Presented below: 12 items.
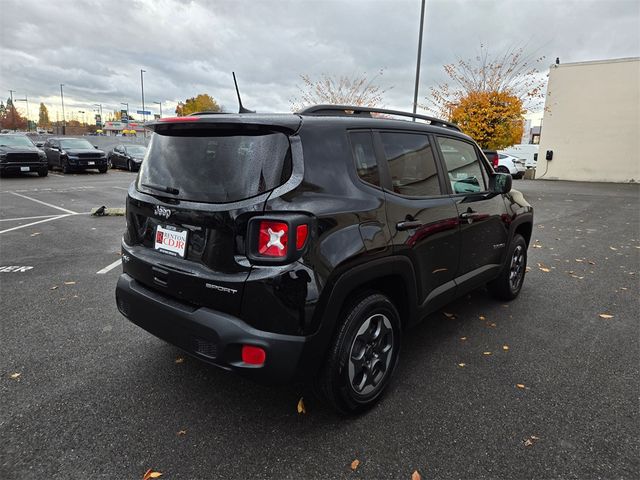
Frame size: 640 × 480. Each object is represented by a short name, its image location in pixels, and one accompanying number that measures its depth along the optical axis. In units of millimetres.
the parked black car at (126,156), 22375
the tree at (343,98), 24427
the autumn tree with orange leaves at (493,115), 17438
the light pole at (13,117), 88875
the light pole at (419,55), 14477
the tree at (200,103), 57144
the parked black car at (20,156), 16484
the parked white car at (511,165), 22250
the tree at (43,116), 119862
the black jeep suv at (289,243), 2203
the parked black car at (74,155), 19500
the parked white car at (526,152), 33500
